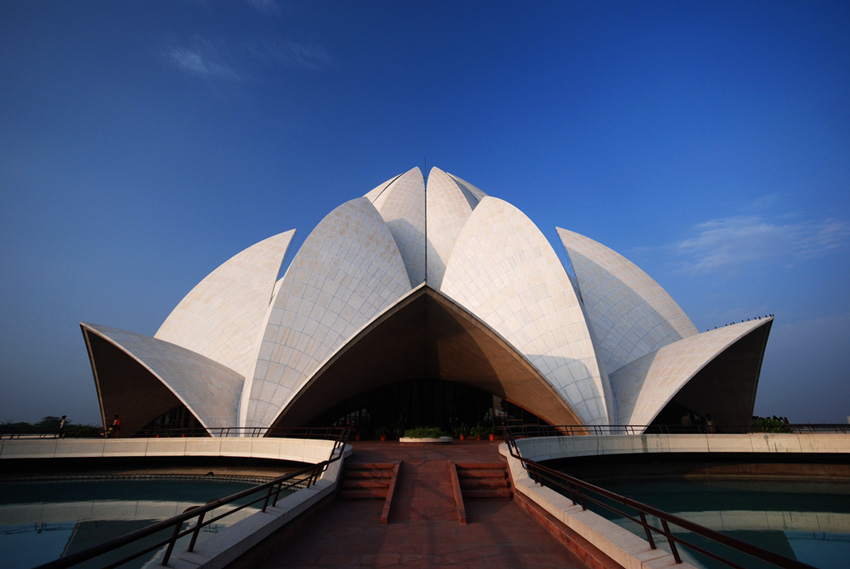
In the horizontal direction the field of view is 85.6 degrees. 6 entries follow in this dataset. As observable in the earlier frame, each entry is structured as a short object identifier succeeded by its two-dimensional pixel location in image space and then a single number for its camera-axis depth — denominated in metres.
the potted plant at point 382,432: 21.66
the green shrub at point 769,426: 19.42
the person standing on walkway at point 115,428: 20.08
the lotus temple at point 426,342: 19.05
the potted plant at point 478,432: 21.81
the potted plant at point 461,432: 22.11
